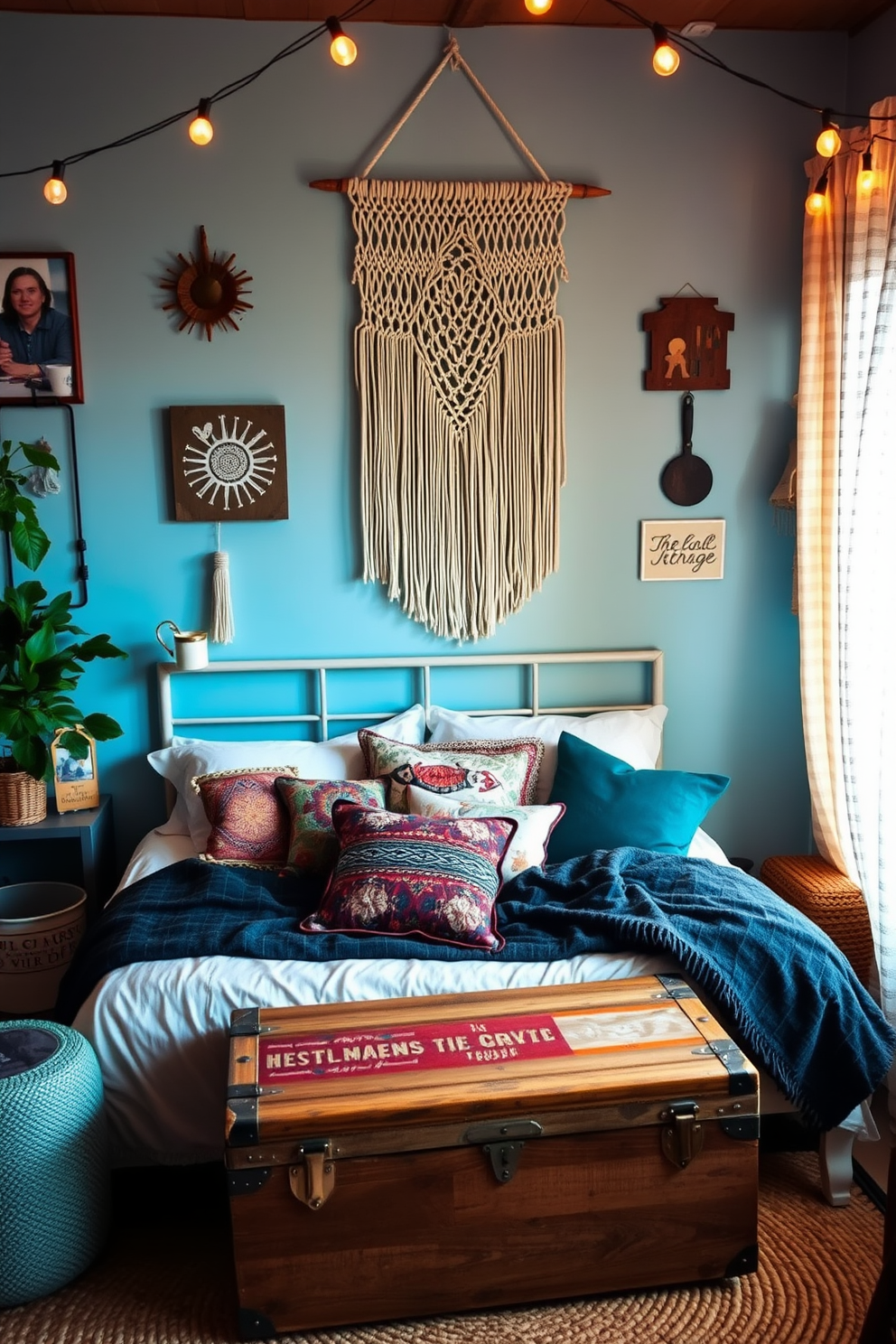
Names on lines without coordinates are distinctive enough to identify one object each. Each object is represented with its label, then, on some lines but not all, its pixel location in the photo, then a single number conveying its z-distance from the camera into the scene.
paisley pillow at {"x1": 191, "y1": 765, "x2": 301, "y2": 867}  2.84
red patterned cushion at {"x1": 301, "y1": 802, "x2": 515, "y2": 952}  2.40
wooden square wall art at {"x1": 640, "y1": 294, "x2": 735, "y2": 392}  3.30
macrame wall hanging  3.18
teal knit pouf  2.00
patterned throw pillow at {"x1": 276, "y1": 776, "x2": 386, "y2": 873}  2.77
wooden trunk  1.94
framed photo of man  3.09
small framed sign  3.40
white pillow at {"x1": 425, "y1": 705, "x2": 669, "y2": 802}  3.21
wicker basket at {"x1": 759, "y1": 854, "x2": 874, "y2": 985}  2.90
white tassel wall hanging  3.23
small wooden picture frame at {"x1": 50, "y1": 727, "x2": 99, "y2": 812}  3.12
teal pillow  2.87
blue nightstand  3.02
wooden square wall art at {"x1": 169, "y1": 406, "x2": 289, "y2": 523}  3.19
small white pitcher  3.13
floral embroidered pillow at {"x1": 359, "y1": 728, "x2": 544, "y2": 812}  2.90
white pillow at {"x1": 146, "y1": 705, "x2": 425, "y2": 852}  3.10
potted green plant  2.89
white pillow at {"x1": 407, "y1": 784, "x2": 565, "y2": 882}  2.72
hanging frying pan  3.37
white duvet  2.22
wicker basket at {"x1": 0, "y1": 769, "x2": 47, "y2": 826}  2.98
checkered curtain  2.82
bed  2.26
